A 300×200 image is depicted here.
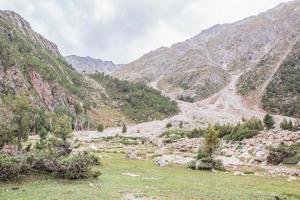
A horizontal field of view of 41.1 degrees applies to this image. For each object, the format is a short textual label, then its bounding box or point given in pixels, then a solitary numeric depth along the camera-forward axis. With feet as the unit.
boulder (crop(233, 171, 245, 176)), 144.77
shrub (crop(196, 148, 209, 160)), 173.45
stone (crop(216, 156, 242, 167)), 182.48
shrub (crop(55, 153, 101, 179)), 106.63
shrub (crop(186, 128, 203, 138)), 355.56
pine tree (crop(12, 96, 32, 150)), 181.06
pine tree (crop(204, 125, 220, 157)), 179.30
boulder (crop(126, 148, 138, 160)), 196.03
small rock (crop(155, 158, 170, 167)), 164.29
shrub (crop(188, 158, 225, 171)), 155.12
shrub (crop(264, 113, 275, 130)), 319.98
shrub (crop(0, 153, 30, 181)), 99.18
